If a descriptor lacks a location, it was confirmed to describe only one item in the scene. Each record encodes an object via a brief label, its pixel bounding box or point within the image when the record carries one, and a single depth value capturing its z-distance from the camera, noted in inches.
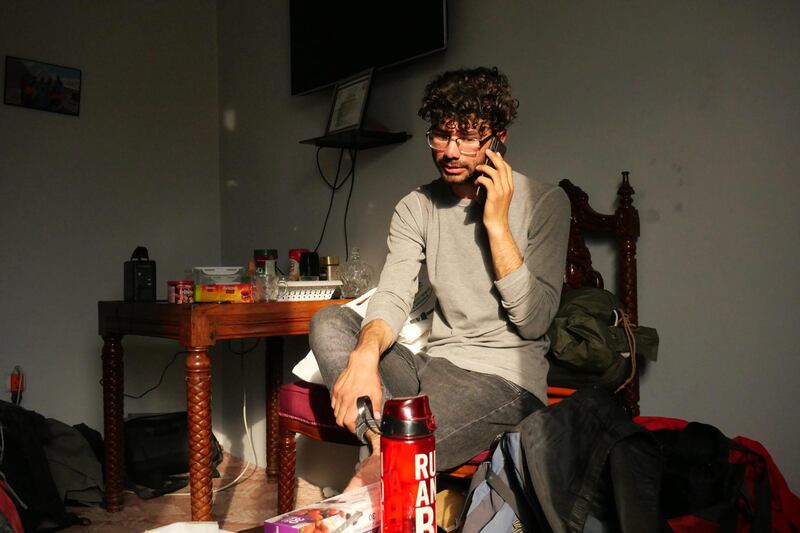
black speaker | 86.7
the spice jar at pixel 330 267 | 90.2
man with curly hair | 53.0
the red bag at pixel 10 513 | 52.8
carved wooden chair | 63.8
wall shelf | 88.0
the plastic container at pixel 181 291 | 77.2
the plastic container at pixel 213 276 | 78.8
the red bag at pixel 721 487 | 42.4
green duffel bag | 58.3
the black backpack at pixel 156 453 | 98.3
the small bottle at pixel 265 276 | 80.3
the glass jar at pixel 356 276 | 87.2
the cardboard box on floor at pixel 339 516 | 30.3
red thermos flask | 27.8
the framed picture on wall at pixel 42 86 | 102.9
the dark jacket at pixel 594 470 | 39.9
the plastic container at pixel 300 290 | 80.7
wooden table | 68.8
